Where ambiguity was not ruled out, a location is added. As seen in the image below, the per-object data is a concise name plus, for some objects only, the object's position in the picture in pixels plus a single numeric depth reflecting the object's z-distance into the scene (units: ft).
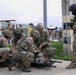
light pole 22.17
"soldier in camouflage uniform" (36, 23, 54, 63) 14.05
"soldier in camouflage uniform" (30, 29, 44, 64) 13.99
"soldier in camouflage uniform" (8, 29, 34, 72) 12.96
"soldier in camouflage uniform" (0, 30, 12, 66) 14.60
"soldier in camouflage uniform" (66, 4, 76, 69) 13.80
